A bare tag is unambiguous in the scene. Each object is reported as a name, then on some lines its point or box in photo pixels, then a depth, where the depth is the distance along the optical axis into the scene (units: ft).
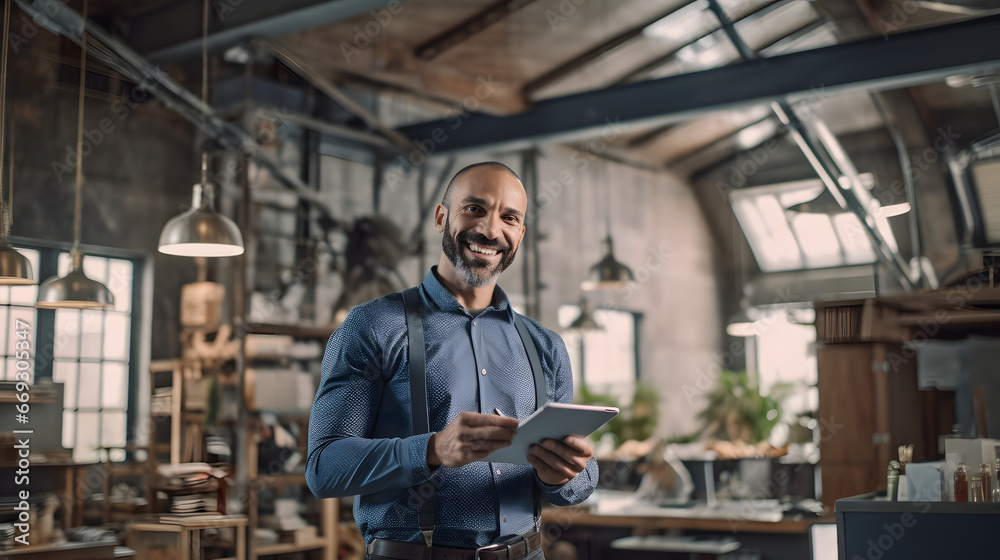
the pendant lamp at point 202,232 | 16.83
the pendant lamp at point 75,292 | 15.94
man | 6.19
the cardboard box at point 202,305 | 23.38
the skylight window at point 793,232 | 37.52
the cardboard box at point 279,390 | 23.73
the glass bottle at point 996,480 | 12.15
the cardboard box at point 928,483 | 12.17
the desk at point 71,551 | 16.08
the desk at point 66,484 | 17.38
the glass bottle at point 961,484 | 12.14
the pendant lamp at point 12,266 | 14.88
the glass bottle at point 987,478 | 12.13
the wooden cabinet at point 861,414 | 17.39
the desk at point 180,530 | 19.31
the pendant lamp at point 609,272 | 25.80
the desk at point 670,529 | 19.77
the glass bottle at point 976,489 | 12.07
